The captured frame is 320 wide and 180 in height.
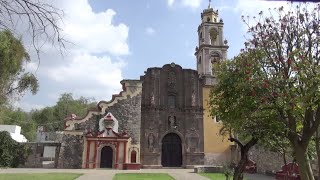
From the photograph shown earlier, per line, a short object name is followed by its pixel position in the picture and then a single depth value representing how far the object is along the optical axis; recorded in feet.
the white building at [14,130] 95.02
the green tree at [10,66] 42.28
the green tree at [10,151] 72.12
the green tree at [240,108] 24.33
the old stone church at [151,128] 74.62
